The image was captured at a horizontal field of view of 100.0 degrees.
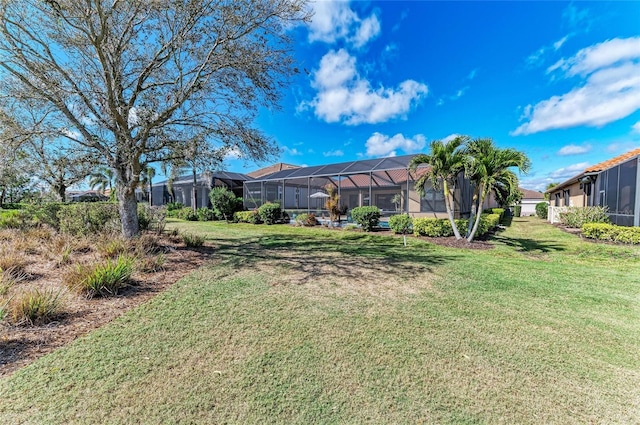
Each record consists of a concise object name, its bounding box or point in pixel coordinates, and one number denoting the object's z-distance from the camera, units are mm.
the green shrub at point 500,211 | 21419
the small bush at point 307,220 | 16705
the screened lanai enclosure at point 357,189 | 15414
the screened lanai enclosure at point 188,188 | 27669
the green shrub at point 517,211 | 31016
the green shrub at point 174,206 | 26581
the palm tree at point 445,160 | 9812
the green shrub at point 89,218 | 7988
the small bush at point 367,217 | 13711
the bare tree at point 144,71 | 5980
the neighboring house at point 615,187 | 10117
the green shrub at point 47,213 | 8984
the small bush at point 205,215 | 20859
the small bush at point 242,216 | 18797
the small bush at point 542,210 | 23955
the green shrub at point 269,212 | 17953
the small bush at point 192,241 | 8289
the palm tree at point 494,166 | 9172
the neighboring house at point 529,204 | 38875
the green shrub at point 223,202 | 19938
